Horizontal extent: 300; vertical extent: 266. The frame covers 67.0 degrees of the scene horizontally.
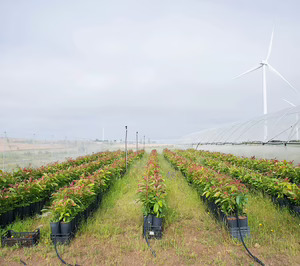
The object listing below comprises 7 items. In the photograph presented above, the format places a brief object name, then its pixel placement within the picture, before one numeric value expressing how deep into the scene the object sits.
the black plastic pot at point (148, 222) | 3.84
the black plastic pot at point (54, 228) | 3.65
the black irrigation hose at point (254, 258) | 3.01
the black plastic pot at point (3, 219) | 4.18
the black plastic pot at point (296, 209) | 4.15
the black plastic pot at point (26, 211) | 4.77
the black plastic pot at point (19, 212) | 4.57
